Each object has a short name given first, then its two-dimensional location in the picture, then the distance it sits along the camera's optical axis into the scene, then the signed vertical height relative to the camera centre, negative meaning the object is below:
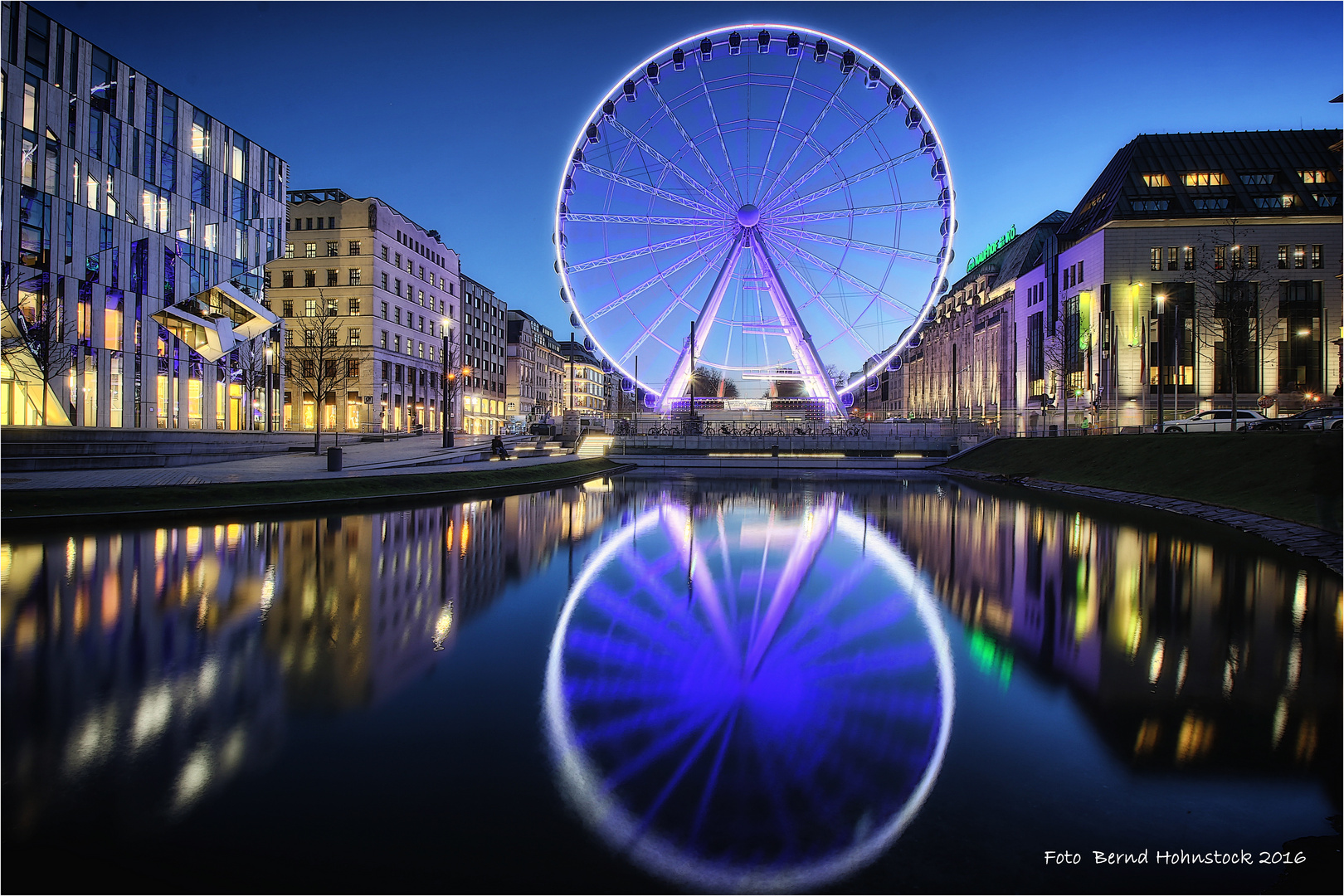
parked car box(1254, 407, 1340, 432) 34.03 +1.90
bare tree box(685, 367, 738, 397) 68.56 +10.17
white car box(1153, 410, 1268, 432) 38.03 +2.09
